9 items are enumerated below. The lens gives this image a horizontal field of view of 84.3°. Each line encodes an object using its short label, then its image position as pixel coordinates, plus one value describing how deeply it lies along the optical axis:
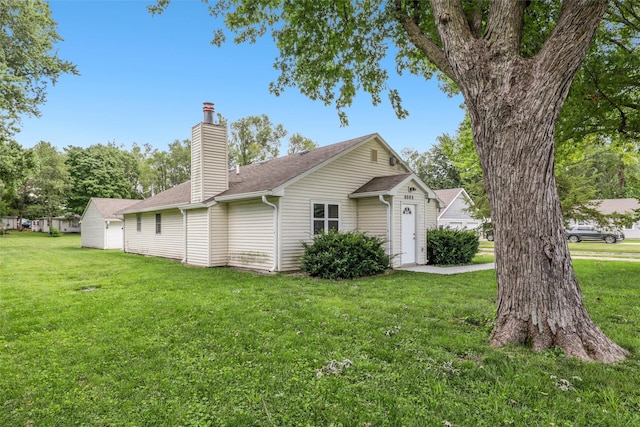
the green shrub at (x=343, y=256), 9.31
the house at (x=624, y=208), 32.62
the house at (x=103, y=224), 21.38
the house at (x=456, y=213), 31.95
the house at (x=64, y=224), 41.21
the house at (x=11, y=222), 48.50
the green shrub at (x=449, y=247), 12.26
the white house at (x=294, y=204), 10.36
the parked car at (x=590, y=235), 26.95
